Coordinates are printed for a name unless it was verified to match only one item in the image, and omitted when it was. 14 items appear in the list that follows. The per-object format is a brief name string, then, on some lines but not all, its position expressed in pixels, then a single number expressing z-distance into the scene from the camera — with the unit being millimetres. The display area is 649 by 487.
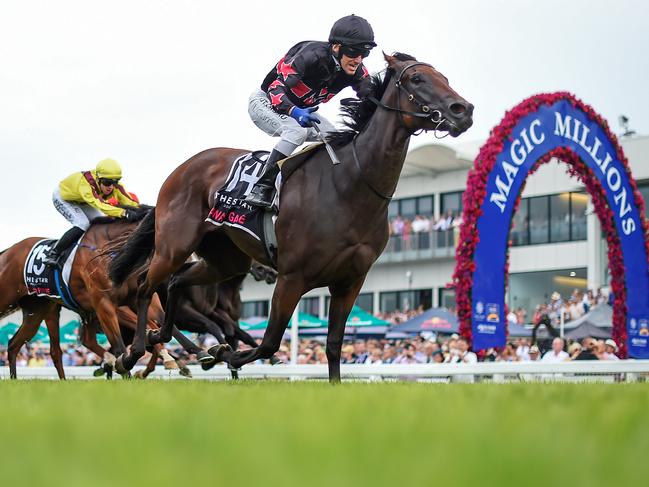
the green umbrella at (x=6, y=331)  21945
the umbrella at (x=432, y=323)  19312
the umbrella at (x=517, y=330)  19047
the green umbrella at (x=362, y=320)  20984
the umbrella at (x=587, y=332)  16500
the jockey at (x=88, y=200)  9445
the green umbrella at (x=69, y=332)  22266
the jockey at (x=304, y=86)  6215
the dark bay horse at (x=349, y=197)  5777
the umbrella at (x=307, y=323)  21303
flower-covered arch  10789
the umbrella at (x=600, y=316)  17052
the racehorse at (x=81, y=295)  8820
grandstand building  31469
